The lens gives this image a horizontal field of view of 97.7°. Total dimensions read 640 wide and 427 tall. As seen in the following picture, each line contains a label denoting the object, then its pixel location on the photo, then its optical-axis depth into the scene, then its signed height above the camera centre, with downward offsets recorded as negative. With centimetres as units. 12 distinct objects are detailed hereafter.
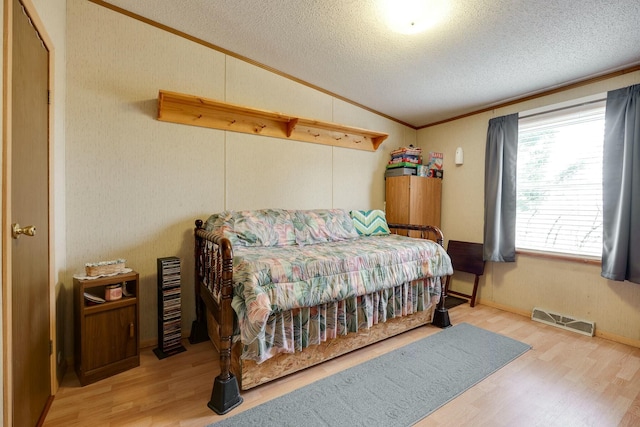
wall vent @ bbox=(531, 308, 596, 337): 253 -105
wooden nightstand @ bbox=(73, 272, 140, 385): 166 -79
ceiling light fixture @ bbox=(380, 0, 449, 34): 175 +128
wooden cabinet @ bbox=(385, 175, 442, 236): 346 +12
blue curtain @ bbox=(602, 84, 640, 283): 225 +22
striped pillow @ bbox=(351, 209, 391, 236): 309 -17
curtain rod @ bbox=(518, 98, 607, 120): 252 +100
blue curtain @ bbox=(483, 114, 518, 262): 305 +21
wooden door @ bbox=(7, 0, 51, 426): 110 -7
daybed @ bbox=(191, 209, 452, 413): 151 -53
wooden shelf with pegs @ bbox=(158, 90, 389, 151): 224 +82
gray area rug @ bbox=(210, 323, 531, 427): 145 -109
